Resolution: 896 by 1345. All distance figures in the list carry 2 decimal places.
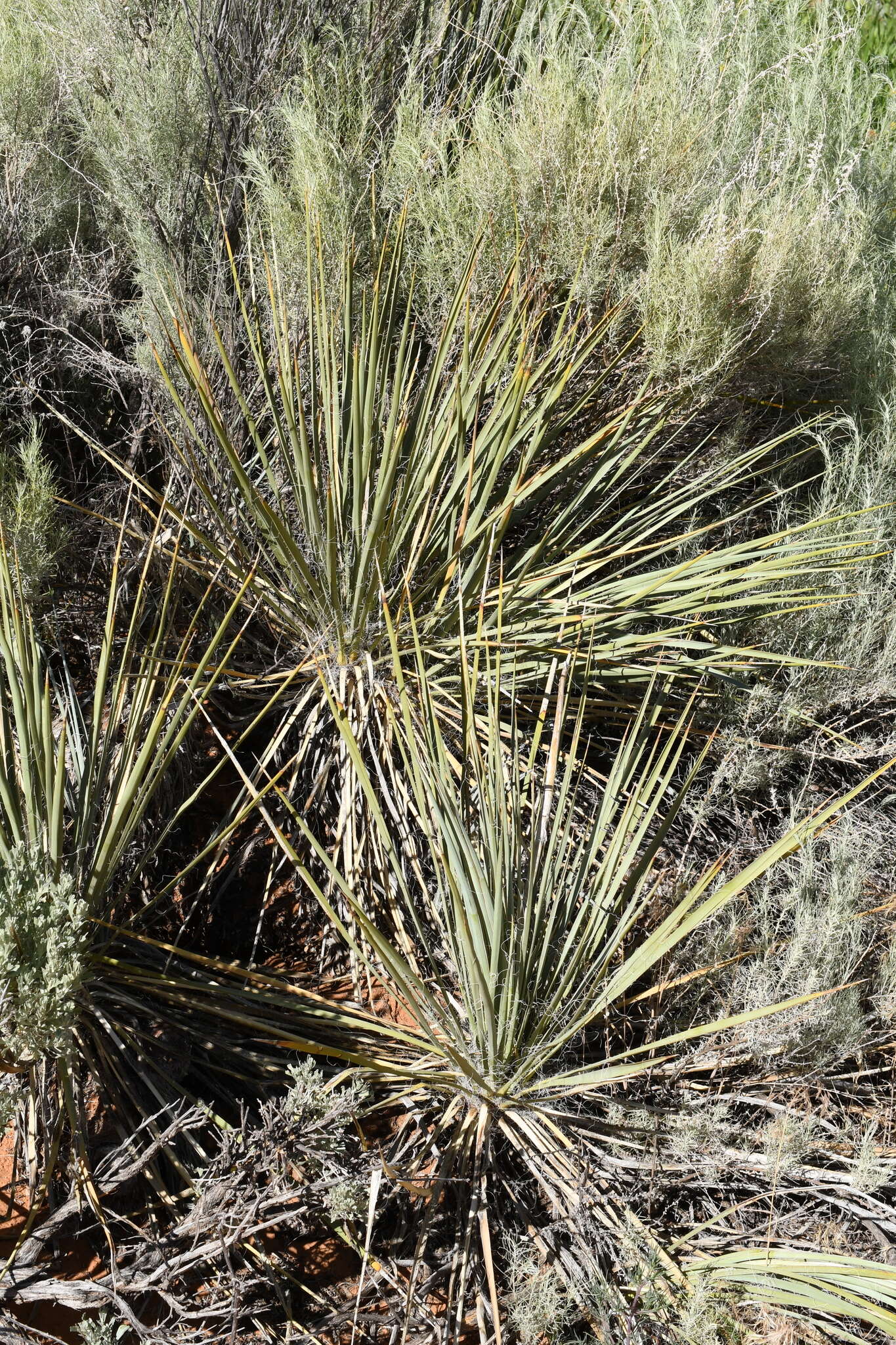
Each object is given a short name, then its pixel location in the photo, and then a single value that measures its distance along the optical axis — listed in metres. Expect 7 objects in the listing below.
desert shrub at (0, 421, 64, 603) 2.68
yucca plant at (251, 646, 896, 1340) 1.93
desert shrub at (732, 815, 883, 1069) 2.30
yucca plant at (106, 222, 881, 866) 2.58
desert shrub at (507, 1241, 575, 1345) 1.89
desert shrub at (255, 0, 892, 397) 2.95
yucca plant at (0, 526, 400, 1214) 1.85
